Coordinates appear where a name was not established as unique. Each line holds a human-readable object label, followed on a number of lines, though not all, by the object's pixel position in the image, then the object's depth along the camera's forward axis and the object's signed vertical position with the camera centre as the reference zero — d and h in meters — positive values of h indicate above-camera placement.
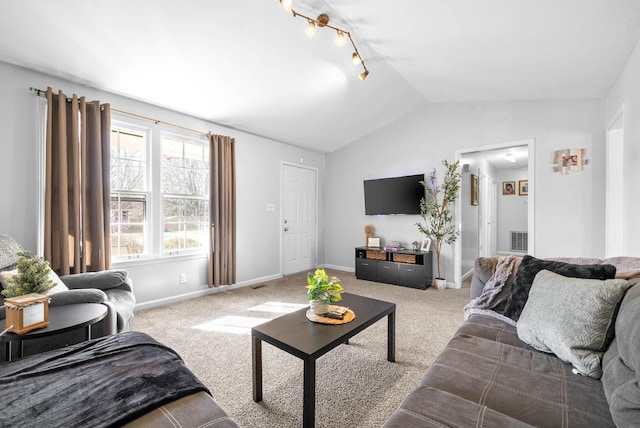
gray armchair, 1.92 -0.58
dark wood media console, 4.37 -0.88
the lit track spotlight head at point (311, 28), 2.49 +1.60
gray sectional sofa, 0.98 -0.70
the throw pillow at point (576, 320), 1.24 -0.51
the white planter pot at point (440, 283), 4.34 -1.09
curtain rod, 2.66 +1.12
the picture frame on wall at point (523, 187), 7.46 +0.61
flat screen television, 4.67 +0.29
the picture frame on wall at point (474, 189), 5.19 +0.40
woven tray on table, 1.87 -0.70
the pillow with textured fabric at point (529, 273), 1.56 -0.35
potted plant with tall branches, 4.34 +0.04
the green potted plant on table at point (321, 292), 1.91 -0.53
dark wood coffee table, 1.48 -0.72
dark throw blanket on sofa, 0.93 -0.64
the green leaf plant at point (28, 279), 1.57 -0.36
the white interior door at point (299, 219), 5.19 -0.12
